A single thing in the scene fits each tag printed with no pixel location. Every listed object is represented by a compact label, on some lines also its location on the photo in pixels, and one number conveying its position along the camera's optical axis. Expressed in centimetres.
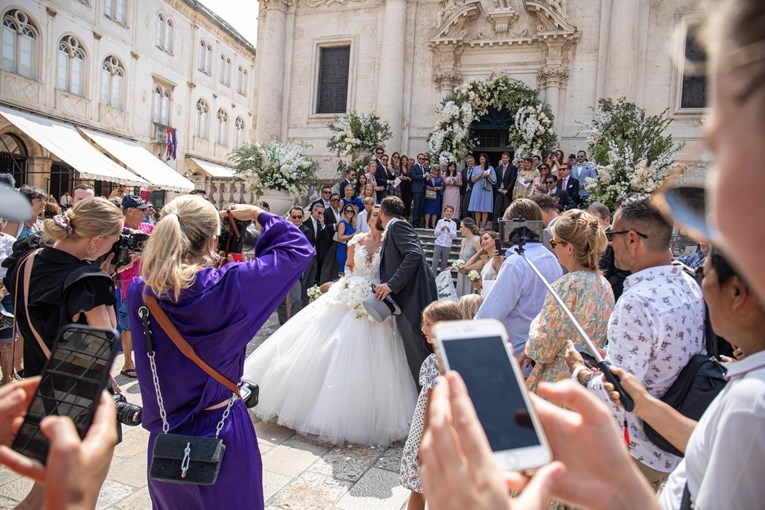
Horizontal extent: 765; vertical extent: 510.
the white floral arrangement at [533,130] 1408
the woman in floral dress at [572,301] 310
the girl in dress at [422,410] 333
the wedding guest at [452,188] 1366
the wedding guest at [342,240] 1053
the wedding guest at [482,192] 1320
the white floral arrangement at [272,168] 1388
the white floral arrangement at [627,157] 1016
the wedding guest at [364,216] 1152
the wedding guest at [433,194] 1364
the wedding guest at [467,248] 920
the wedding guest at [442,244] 1123
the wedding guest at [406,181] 1406
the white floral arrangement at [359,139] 1548
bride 489
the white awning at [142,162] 2452
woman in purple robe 244
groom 538
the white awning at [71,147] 2057
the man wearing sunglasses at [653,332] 244
